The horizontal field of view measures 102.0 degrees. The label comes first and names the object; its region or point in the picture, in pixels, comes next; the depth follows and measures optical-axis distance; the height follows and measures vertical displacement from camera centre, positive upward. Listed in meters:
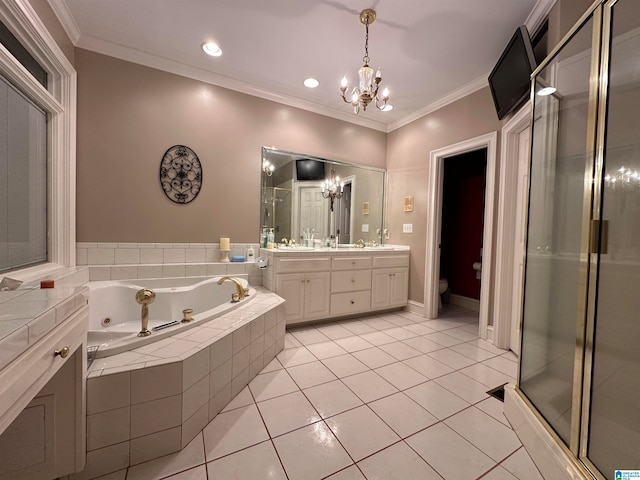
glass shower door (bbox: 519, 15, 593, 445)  1.17 +0.04
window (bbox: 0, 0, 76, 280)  1.62 +0.57
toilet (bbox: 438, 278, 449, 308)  3.74 -0.71
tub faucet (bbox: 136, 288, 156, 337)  1.43 -0.41
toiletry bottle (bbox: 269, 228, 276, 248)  3.14 -0.05
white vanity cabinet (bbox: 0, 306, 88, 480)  0.89 -0.72
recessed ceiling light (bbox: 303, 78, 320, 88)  2.82 +1.67
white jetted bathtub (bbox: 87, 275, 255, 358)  2.07 -0.61
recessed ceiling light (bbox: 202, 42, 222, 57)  2.34 +1.67
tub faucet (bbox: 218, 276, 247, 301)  2.14 -0.48
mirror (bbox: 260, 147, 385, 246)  3.14 +0.45
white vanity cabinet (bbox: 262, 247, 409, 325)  2.70 -0.54
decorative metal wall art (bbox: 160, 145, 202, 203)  2.59 +0.57
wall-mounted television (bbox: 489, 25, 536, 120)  1.78 +1.28
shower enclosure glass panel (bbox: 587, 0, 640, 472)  0.98 -0.11
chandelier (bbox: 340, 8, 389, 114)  1.93 +1.20
